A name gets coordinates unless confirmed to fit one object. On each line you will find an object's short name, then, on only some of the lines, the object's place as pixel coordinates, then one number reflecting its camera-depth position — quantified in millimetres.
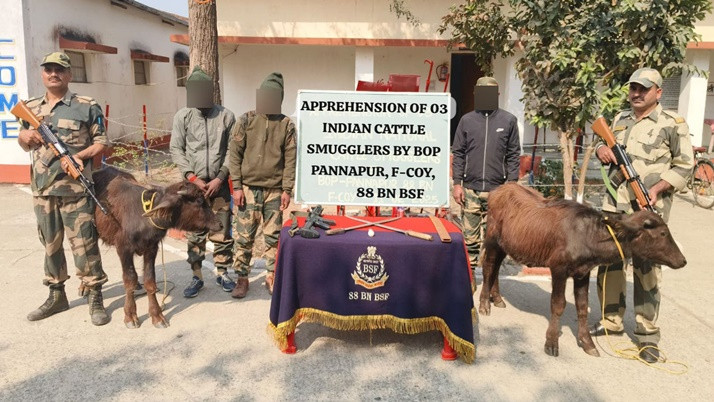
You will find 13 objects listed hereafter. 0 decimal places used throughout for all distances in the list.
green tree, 6000
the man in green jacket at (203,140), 4965
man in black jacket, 5172
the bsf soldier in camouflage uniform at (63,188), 4410
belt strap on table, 3832
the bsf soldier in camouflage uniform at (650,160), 3969
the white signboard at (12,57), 9797
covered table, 3838
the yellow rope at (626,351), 3859
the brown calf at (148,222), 4449
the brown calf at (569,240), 3789
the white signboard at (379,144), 4234
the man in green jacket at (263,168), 4926
